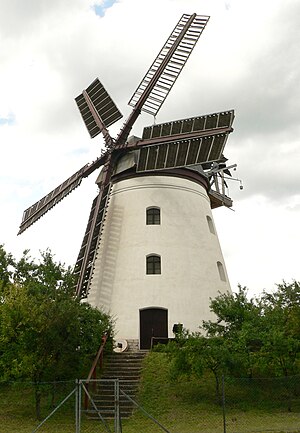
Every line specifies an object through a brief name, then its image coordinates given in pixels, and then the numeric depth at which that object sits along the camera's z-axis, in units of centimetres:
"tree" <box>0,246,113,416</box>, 1371
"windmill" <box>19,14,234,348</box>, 2066
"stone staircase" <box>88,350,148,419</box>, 1431
